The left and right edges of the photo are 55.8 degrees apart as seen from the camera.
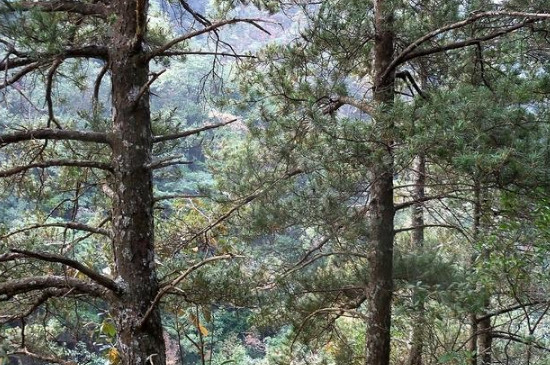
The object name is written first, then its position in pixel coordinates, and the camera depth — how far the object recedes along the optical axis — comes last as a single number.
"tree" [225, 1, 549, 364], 2.96
